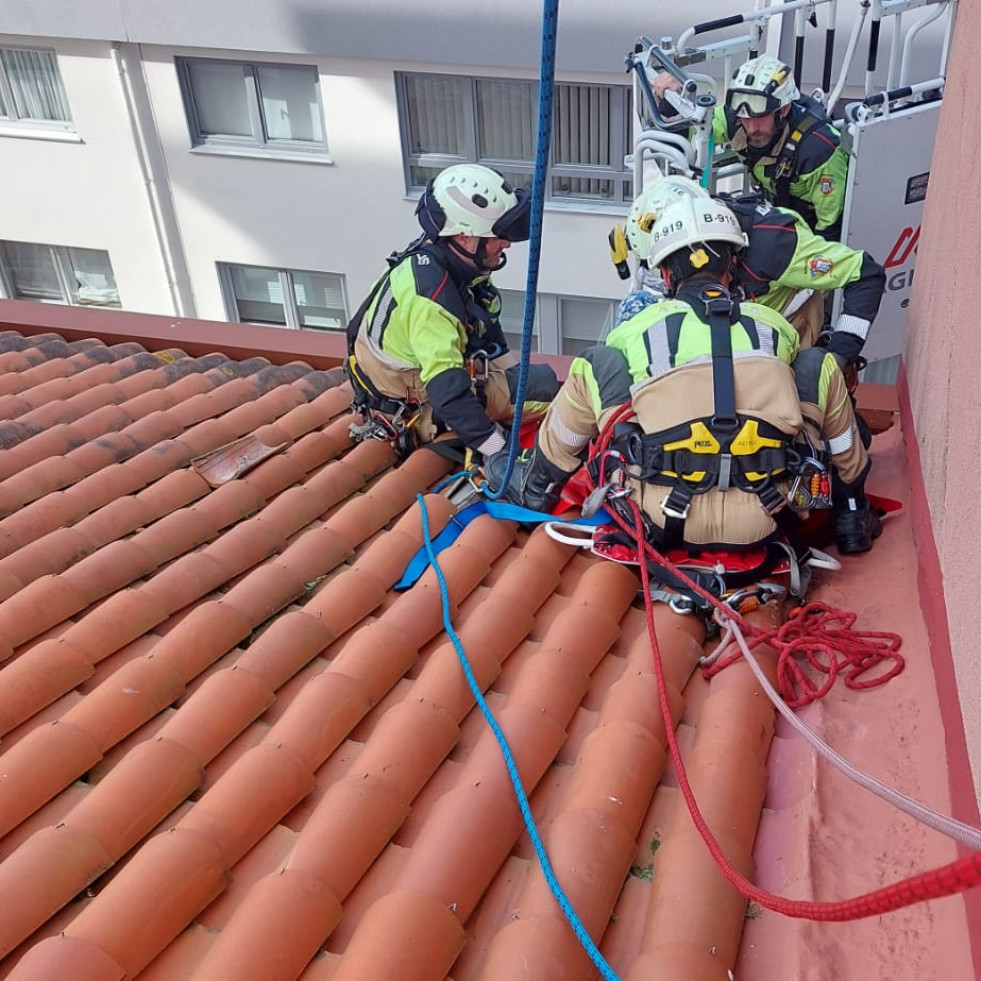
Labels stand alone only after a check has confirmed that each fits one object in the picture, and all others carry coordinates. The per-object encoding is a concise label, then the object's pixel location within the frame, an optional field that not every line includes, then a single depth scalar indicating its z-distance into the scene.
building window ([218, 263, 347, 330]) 13.87
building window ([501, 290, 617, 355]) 12.77
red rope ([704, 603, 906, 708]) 2.98
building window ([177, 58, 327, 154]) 12.21
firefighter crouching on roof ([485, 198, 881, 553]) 3.27
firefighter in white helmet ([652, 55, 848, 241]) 5.78
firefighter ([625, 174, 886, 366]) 4.38
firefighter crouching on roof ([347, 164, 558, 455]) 4.36
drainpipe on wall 12.36
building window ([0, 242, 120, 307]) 14.73
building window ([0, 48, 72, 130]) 13.07
